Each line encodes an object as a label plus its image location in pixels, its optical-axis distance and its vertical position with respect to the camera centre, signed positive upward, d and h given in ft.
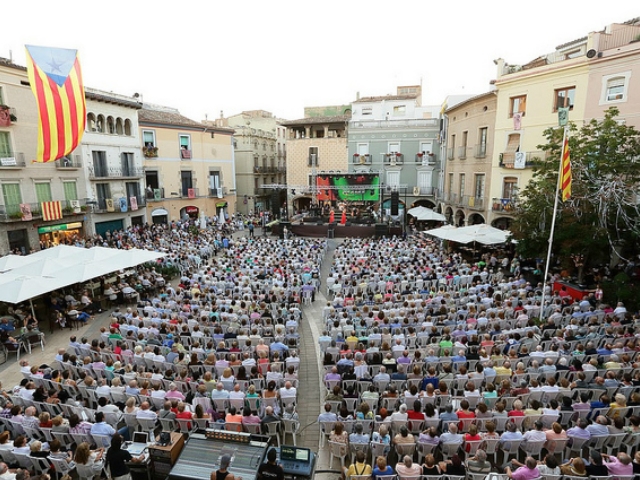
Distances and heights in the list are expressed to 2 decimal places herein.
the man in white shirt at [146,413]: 20.74 -12.97
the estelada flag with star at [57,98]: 47.42 +9.55
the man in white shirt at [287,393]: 23.04 -13.16
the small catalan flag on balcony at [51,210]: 74.43 -7.51
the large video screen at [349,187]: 111.96 -5.07
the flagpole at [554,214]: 34.43 -4.15
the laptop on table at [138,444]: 18.37 -13.13
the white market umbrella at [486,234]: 56.18 -9.68
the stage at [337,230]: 96.43 -15.23
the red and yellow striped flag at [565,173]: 34.58 -0.47
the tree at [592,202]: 39.01 -3.56
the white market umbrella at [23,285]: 33.12 -10.20
